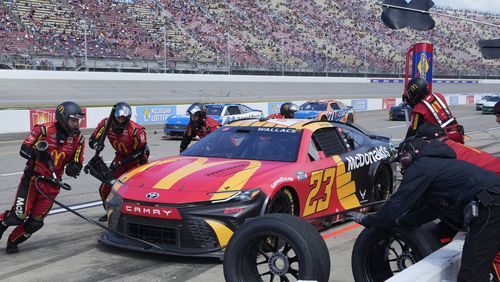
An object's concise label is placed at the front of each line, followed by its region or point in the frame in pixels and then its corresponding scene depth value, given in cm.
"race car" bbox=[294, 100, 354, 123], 2495
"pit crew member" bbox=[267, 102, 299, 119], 1234
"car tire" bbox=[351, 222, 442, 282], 418
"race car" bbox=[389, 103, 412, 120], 2941
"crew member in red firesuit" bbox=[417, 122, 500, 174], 471
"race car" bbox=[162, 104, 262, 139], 2012
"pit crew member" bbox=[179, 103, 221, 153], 891
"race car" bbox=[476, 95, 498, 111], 3654
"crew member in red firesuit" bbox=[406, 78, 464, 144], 759
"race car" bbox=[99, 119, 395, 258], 557
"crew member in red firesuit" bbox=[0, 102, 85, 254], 607
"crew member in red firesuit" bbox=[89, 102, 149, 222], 745
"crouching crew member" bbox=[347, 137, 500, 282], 366
